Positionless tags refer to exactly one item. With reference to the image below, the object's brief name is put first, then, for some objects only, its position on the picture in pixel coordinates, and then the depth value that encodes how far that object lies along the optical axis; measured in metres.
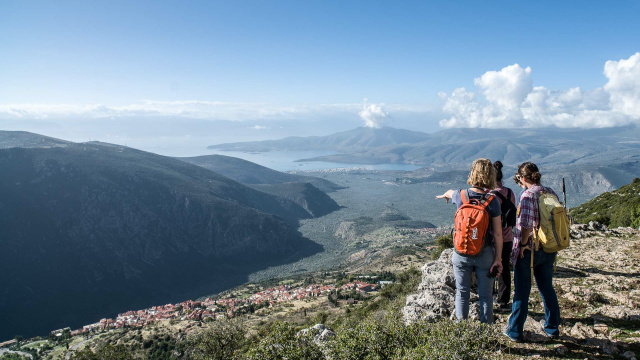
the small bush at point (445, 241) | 20.02
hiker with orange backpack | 3.99
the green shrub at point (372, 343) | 4.46
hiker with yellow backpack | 4.07
